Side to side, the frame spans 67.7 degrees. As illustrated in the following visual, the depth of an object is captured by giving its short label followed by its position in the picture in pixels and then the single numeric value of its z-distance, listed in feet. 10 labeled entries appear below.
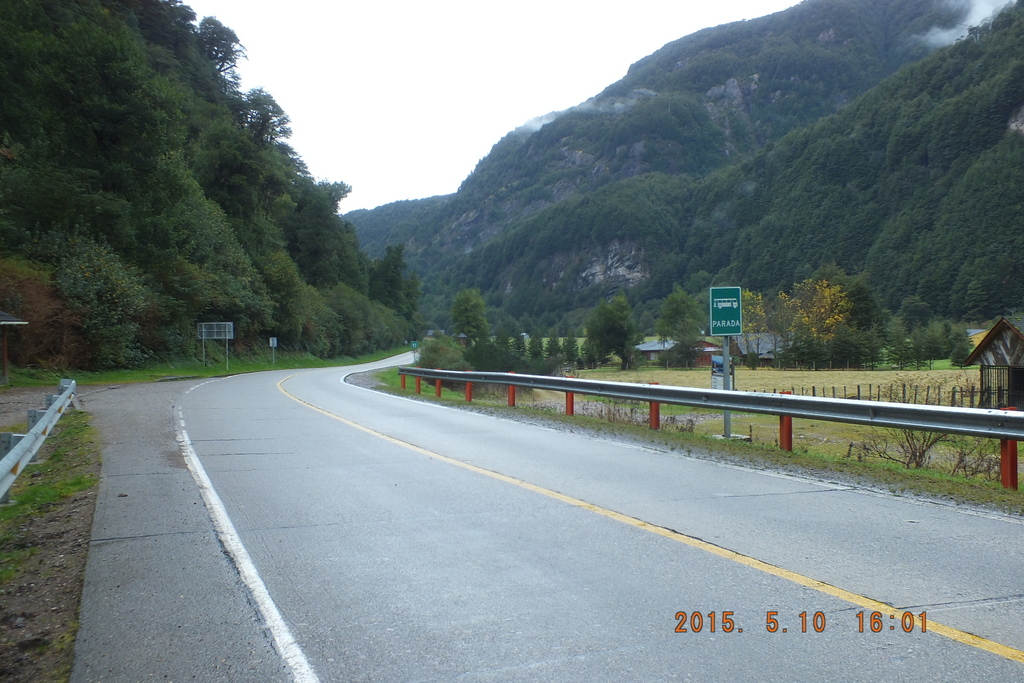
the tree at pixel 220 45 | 277.23
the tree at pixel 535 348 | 326.98
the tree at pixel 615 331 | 343.67
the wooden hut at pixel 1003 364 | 111.65
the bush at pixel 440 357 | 173.27
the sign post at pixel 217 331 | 154.81
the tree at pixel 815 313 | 262.26
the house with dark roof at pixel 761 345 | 321.42
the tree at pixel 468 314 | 392.27
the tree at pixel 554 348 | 349.16
